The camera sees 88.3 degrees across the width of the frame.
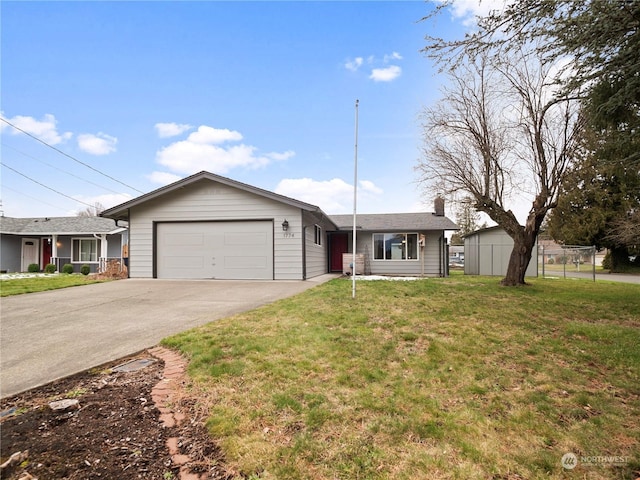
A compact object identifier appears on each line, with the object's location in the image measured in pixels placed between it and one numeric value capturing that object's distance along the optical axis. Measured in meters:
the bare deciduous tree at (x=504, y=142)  10.62
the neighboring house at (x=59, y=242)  19.28
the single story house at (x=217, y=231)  11.88
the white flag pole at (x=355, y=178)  7.25
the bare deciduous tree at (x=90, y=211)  47.34
